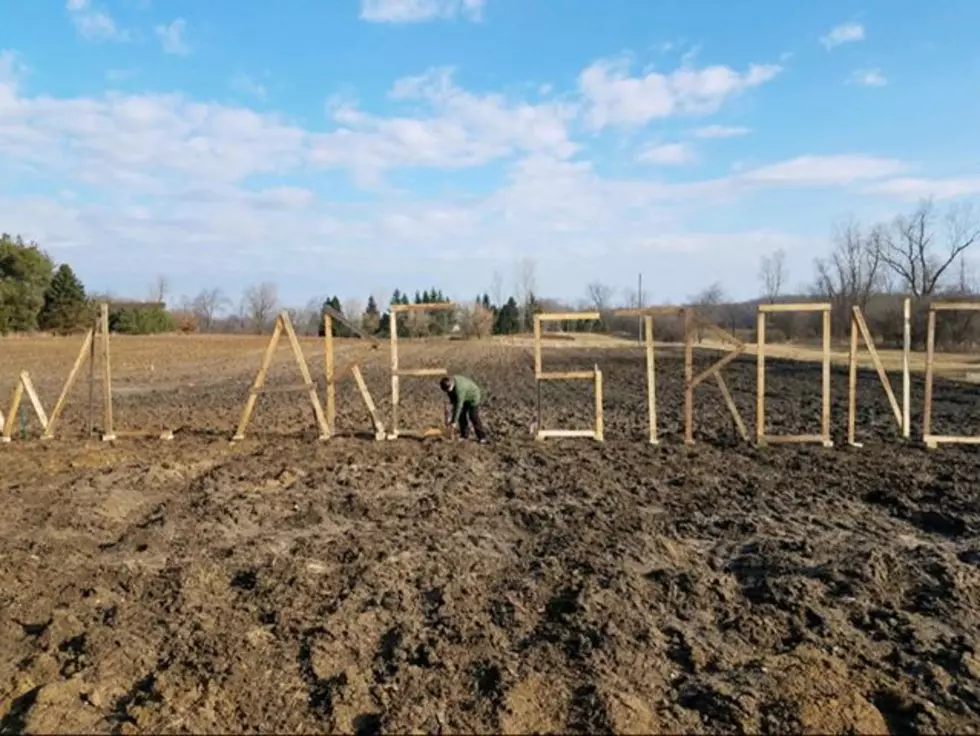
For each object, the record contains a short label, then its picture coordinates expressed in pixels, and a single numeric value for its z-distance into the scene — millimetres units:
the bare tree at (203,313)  126819
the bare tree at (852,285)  76125
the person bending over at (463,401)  12922
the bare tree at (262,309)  117712
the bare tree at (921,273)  69812
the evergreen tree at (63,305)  59281
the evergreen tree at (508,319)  87938
